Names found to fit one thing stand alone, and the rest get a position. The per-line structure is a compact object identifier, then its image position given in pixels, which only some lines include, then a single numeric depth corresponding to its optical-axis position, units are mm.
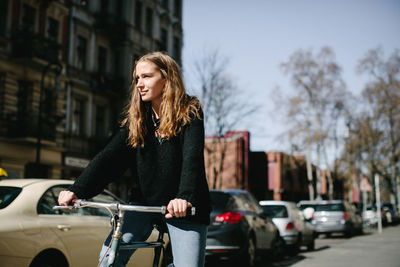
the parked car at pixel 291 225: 14591
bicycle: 2771
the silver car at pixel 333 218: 23984
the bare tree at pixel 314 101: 42844
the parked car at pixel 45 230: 4999
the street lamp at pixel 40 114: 19938
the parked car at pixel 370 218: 39031
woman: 2979
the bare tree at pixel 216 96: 29531
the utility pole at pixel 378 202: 28898
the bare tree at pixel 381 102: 46812
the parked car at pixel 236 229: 10109
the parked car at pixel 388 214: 43519
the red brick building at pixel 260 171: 45938
